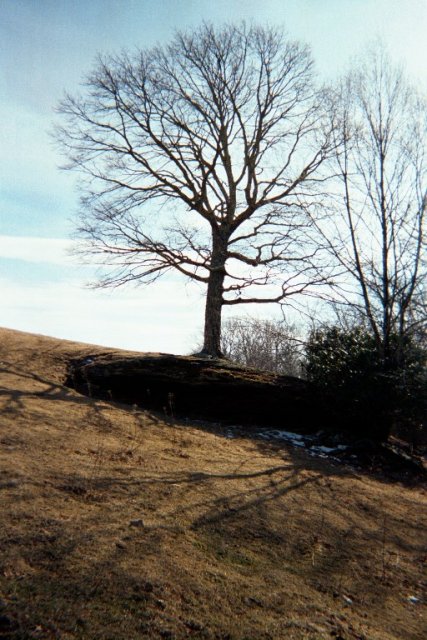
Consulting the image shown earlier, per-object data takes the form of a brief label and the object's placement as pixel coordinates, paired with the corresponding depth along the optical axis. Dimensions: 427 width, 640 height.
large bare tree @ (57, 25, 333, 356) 16.03
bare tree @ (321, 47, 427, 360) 10.05
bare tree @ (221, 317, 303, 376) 34.56
